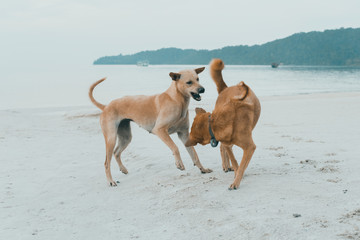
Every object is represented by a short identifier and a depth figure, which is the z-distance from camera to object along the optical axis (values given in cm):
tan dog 484
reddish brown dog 397
